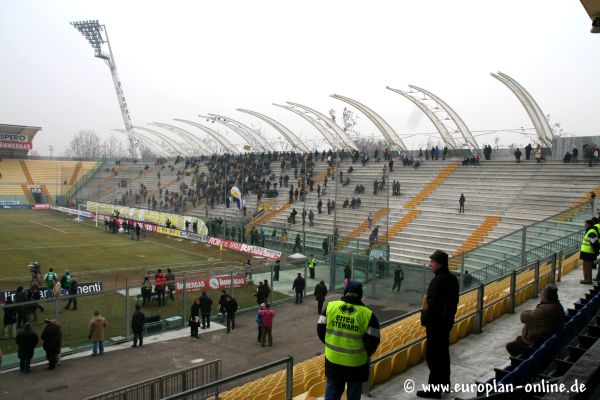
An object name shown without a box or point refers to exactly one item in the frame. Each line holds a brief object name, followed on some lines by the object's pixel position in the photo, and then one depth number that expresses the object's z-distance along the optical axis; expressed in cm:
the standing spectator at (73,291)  1722
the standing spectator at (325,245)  2869
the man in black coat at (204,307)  1620
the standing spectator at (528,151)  3518
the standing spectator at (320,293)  1833
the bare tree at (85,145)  16838
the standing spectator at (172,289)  1703
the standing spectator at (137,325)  1428
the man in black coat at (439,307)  539
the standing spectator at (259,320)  1474
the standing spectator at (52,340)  1234
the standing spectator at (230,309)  1609
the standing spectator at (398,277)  2027
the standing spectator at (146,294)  1675
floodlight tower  9569
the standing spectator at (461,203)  3173
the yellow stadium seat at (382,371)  656
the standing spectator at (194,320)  1527
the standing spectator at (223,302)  1627
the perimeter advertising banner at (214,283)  1754
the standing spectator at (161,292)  1673
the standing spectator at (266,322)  1454
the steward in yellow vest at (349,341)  489
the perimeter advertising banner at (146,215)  4053
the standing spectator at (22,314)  1371
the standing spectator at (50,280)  1927
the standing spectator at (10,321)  1347
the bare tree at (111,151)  17912
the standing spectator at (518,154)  3600
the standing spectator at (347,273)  2138
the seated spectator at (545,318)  627
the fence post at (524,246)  1736
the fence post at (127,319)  1504
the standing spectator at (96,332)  1341
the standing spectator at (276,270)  2042
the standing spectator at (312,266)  2214
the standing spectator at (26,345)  1185
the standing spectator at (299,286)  1980
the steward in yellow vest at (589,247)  1091
